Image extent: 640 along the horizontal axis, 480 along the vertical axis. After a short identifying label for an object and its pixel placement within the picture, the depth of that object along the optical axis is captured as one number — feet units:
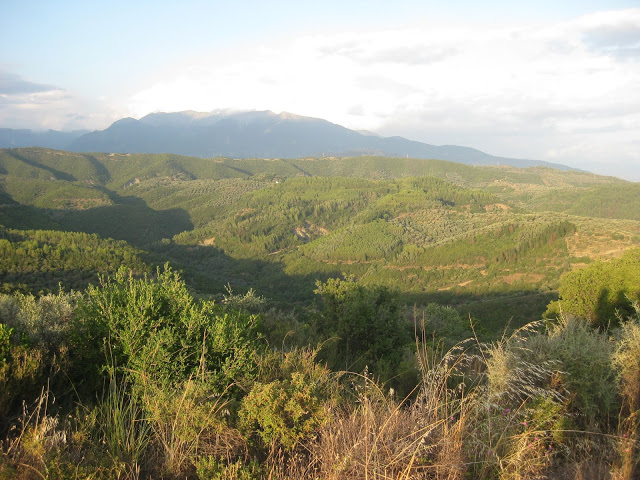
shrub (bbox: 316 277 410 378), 36.55
